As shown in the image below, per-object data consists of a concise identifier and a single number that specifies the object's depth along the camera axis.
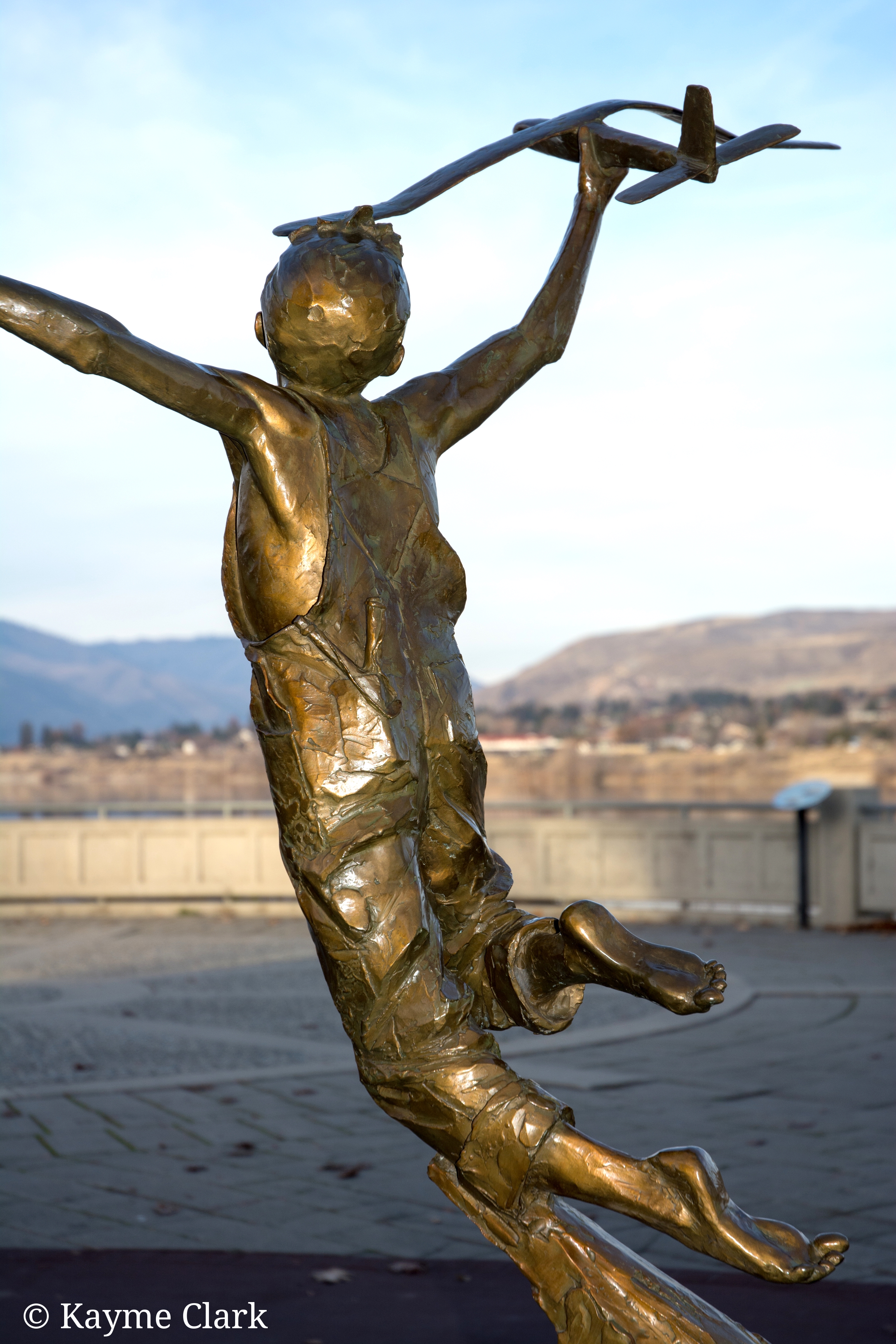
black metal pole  12.74
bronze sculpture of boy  2.21
